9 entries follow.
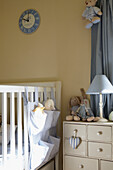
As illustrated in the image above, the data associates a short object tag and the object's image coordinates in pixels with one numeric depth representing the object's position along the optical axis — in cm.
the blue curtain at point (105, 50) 211
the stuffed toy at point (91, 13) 212
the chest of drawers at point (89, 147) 180
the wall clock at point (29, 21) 258
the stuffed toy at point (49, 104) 197
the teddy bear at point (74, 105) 209
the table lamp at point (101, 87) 191
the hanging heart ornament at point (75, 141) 188
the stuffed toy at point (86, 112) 193
